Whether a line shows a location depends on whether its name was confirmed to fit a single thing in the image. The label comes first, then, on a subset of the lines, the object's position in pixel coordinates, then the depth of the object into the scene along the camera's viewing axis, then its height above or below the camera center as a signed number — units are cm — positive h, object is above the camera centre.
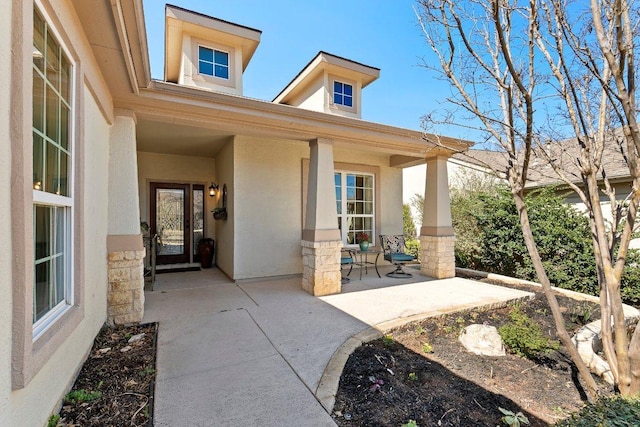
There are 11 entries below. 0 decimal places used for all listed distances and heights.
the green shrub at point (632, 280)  550 -127
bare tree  232 +120
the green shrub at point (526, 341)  319 -142
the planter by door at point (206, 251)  759 -86
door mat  712 -128
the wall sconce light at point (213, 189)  738 +75
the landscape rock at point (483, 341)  329 -147
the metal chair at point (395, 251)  656 -85
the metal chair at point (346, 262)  577 -90
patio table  714 -95
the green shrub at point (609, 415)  145 -107
